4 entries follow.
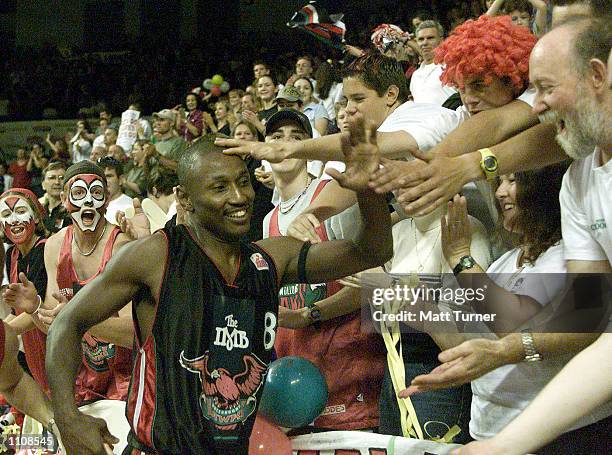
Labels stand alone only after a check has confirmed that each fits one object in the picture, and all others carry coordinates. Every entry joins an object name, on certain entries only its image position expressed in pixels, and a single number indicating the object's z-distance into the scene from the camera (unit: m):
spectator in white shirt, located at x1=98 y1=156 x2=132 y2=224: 6.84
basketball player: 2.87
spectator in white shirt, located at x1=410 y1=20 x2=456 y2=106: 5.82
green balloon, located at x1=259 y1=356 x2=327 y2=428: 3.71
